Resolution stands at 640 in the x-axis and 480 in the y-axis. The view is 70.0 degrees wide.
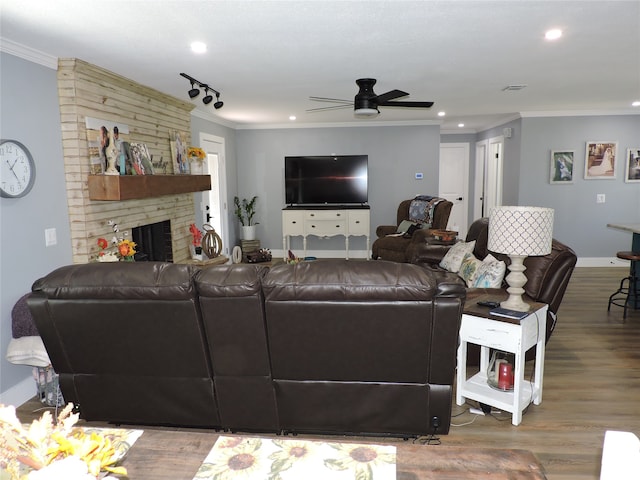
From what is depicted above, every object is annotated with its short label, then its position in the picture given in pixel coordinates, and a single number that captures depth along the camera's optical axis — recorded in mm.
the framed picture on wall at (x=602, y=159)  6836
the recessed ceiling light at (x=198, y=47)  3115
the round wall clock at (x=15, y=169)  2879
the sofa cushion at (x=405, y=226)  6809
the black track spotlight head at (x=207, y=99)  4179
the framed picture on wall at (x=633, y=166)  6816
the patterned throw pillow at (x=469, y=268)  3931
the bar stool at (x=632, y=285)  4600
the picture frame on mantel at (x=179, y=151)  5203
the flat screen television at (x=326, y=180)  7629
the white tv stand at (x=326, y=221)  7547
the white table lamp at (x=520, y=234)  2605
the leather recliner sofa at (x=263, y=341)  2029
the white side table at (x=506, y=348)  2604
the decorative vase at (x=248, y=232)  7854
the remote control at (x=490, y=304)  2827
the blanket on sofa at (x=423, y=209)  6684
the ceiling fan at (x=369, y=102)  4215
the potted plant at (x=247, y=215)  7875
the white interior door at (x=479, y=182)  9258
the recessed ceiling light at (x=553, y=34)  2908
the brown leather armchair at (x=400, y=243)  6324
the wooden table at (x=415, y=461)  1159
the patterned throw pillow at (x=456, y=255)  4418
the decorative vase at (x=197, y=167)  5620
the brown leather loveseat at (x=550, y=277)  3186
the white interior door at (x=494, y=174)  8141
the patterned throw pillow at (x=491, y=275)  3574
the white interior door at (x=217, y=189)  6874
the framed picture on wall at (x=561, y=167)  6895
